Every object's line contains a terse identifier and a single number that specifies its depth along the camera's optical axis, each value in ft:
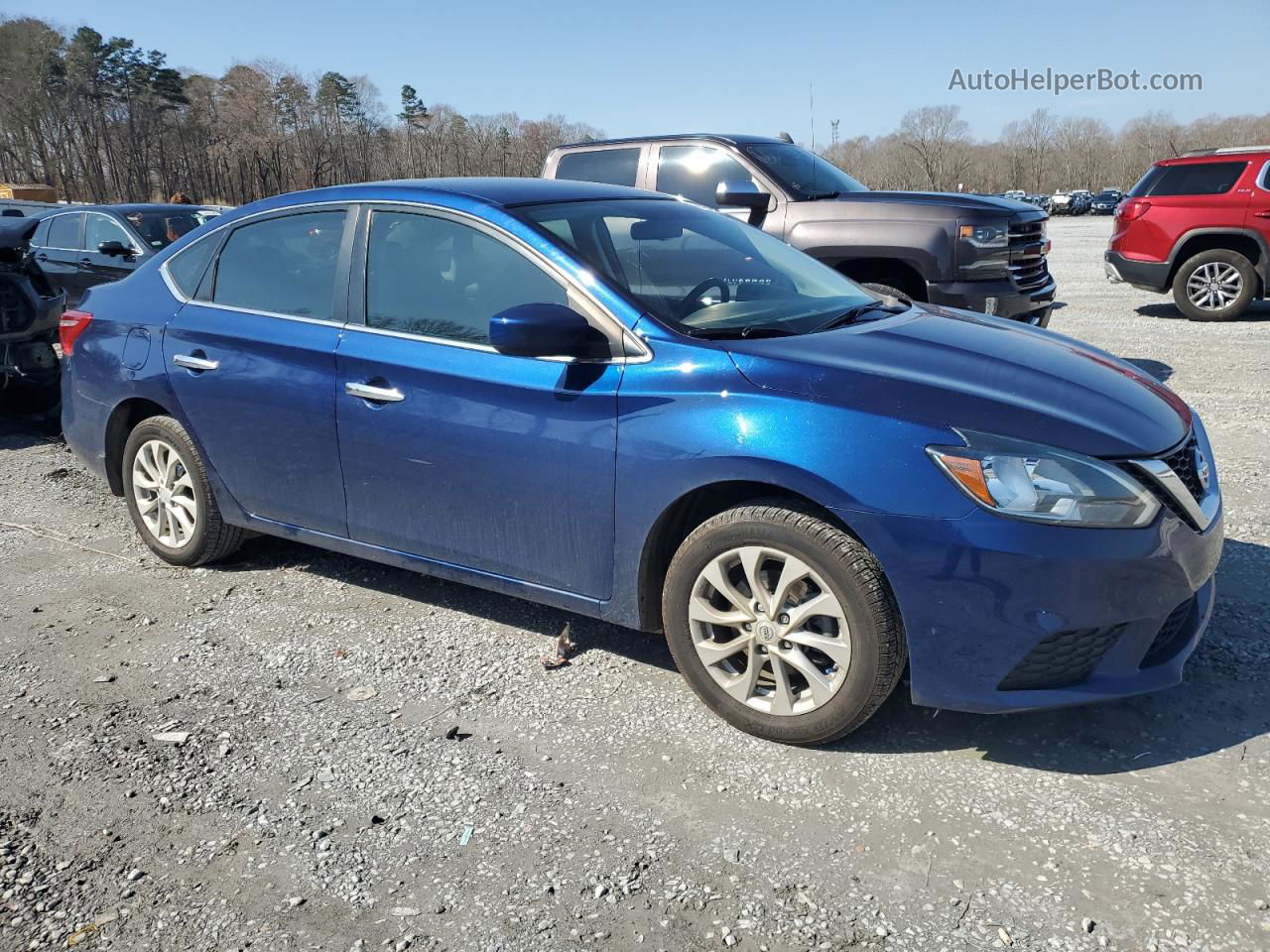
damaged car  25.35
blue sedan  9.16
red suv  38.17
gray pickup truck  24.66
